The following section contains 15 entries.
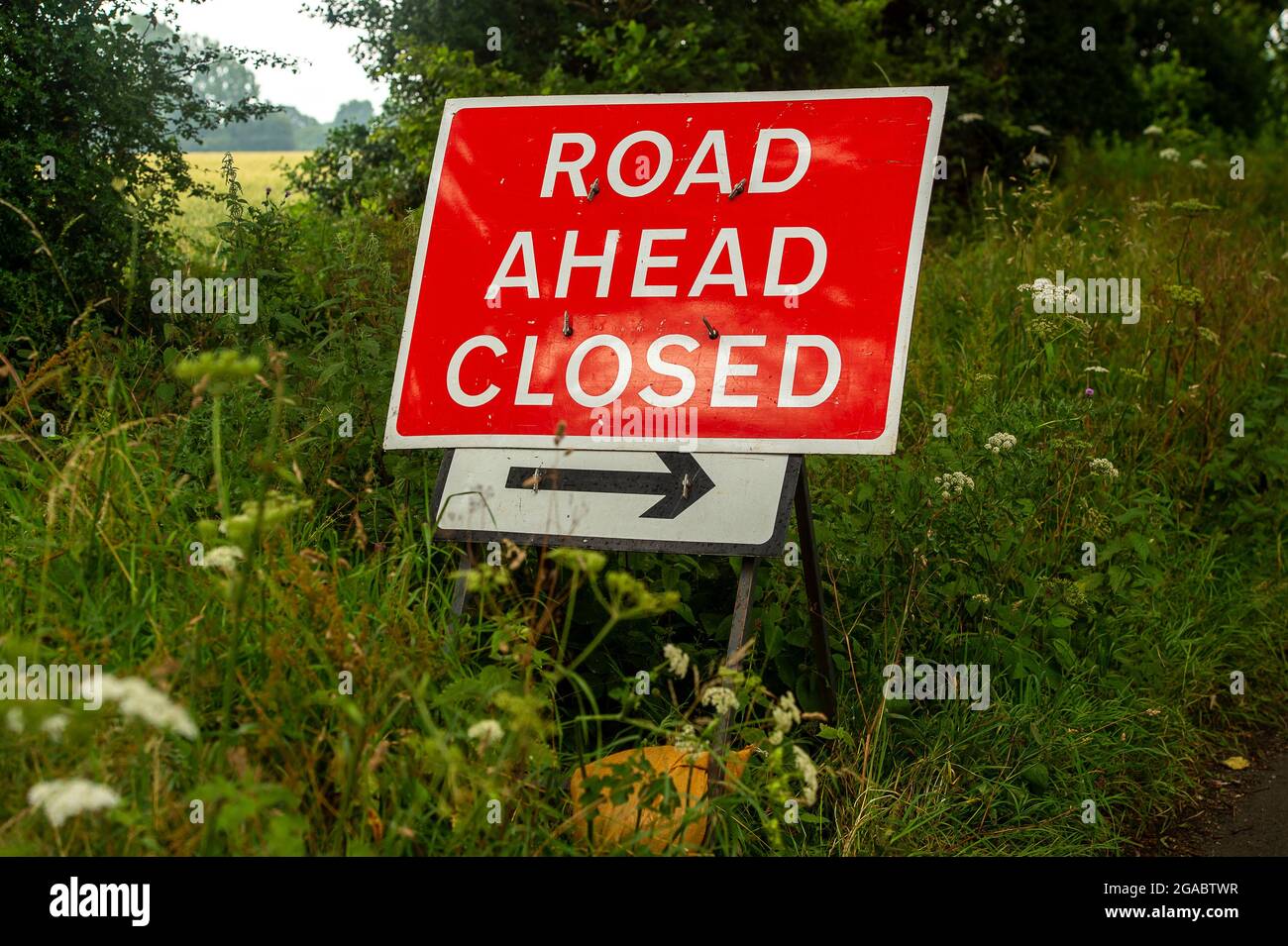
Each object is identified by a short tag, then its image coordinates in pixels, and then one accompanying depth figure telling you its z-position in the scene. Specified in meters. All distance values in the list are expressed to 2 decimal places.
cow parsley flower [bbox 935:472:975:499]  4.12
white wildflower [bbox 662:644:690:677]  2.68
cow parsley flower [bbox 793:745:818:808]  2.53
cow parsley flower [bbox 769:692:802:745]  2.66
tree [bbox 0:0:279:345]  5.15
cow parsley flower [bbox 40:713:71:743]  1.95
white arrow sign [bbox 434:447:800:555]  3.27
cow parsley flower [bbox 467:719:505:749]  2.41
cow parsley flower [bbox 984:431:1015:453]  4.23
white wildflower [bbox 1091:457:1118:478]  4.51
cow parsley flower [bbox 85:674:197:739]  1.90
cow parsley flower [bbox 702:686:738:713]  2.72
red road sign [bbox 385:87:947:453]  3.37
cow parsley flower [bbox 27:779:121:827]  1.94
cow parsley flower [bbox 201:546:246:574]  2.66
